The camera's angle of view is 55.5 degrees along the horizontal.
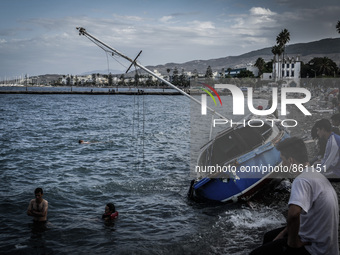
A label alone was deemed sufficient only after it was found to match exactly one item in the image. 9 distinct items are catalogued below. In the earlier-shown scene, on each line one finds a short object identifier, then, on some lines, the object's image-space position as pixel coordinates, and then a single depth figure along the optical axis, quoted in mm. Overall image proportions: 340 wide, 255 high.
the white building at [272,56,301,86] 161000
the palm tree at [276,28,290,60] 111762
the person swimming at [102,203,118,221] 13368
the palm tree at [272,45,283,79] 118438
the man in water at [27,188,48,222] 12812
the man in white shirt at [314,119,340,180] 8352
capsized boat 13508
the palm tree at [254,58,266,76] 191250
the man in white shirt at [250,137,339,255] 4348
